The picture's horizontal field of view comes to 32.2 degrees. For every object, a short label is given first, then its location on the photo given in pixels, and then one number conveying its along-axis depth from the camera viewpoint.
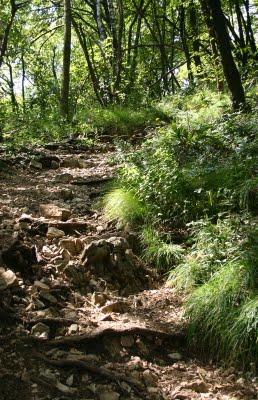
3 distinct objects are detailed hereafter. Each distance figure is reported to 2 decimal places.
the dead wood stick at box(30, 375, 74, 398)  3.18
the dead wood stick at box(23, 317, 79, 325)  3.80
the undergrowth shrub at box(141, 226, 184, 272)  5.23
